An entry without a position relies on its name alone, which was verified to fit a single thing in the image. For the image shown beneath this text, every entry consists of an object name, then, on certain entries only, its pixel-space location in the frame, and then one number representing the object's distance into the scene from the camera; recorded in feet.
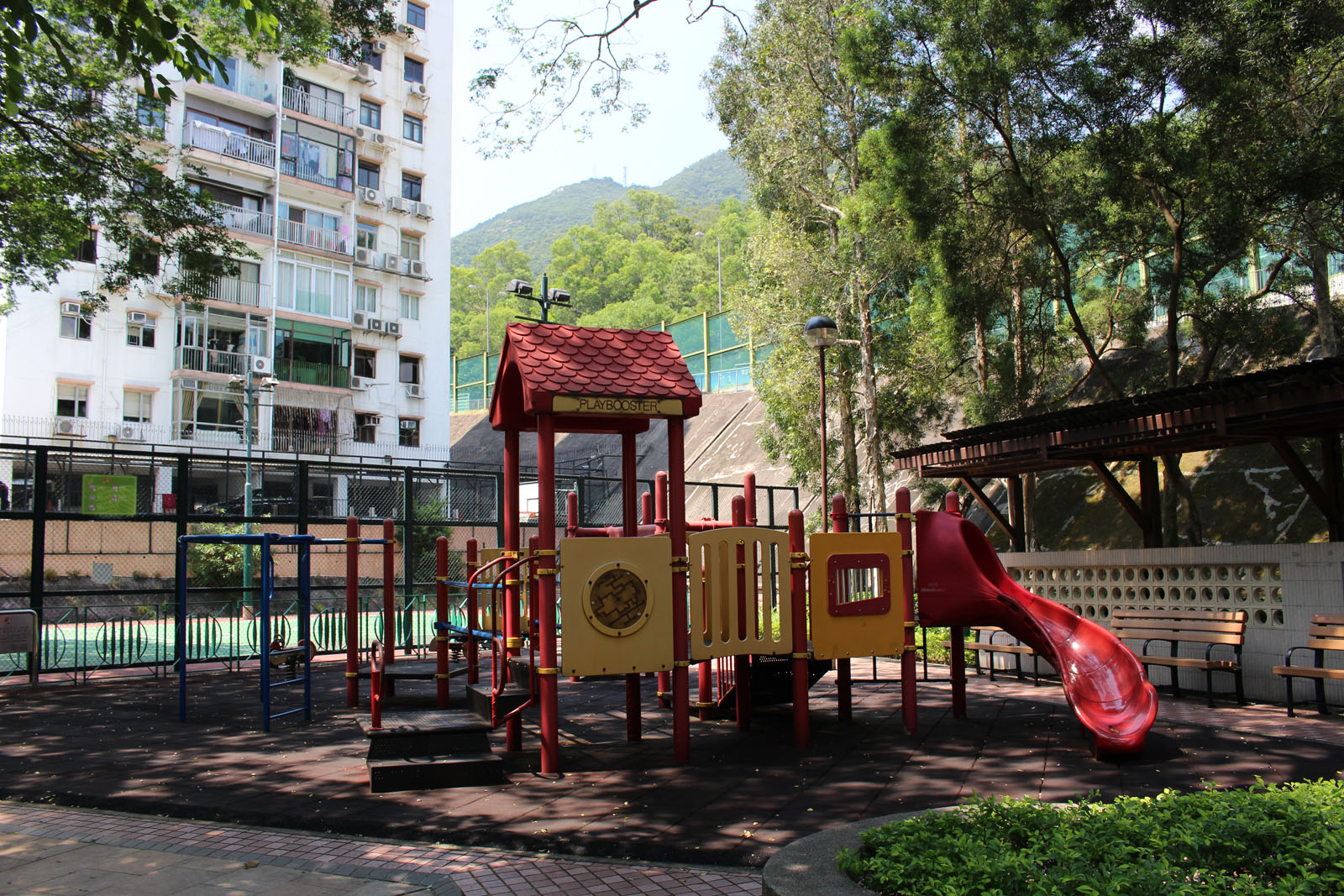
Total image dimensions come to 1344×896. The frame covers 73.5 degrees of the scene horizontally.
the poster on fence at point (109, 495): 38.17
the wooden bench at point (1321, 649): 25.82
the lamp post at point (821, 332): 44.24
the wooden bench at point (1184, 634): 29.09
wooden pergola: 27.20
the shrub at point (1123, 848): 9.68
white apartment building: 91.86
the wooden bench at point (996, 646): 34.27
